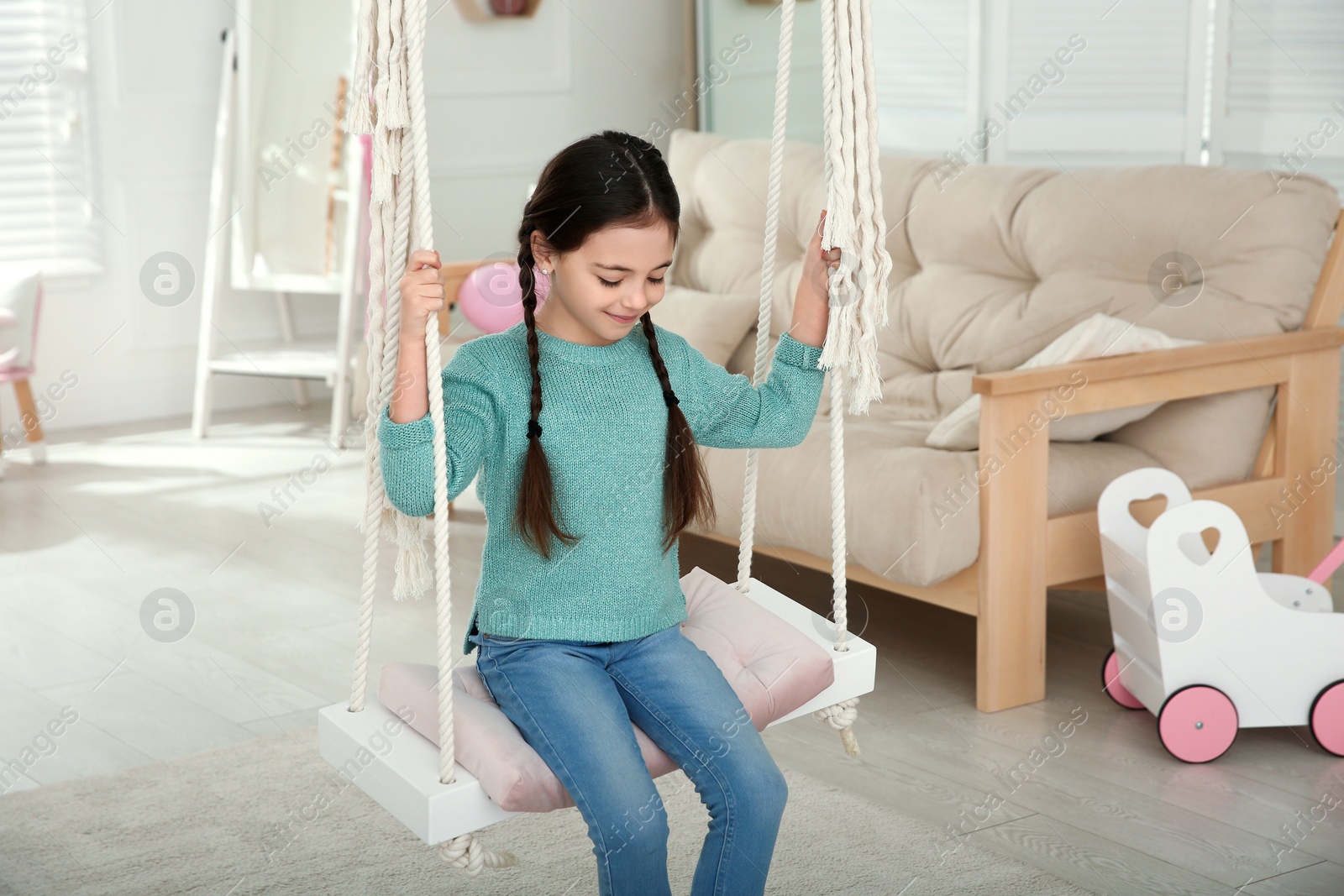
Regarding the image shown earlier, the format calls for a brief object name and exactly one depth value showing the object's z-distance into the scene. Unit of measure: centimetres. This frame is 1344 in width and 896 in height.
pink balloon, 338
